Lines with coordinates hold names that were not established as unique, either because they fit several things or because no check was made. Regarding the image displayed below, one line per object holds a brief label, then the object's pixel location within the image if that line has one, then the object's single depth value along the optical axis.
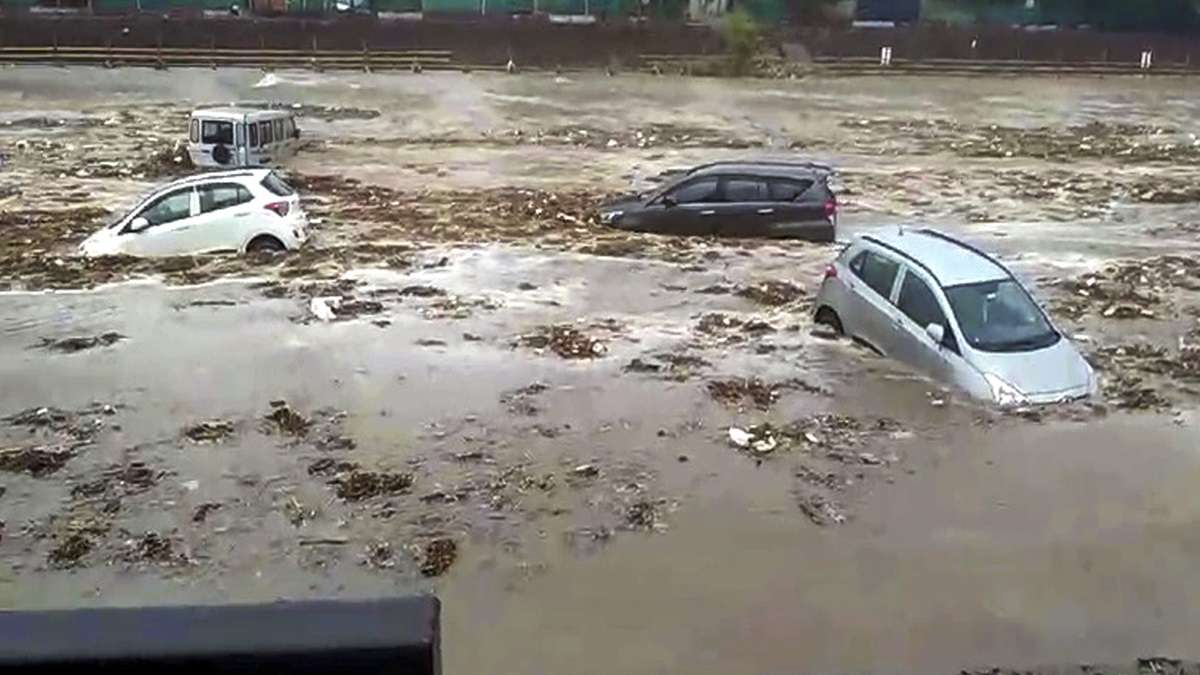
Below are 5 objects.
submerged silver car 13.95
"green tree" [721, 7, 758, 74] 52.25
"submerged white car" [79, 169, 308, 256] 20.73
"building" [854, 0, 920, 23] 59.41
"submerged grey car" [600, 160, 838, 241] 22.23
